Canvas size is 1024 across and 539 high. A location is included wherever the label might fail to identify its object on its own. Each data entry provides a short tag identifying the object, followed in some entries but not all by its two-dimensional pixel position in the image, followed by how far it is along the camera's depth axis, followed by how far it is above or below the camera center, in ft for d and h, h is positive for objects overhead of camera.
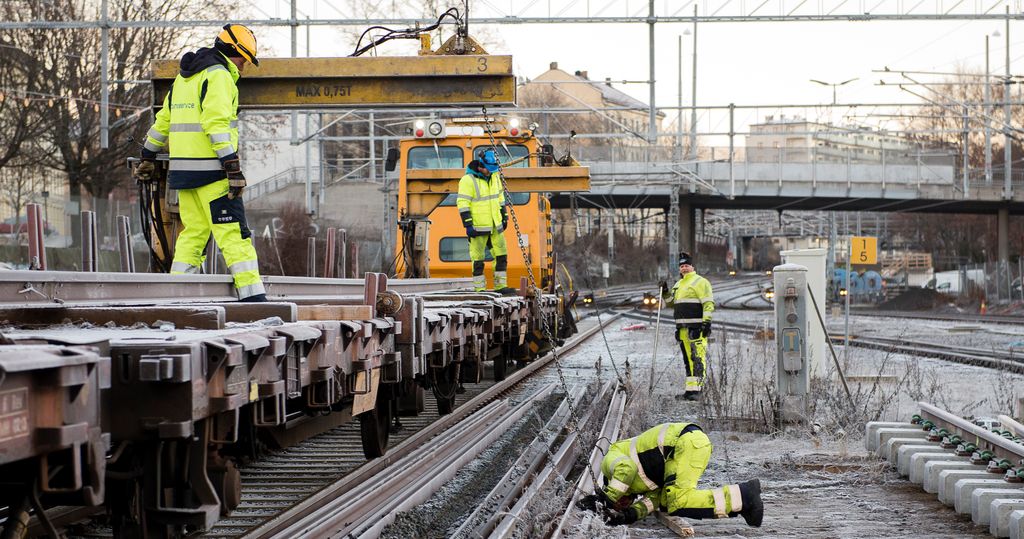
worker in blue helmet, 85.20 +0.03
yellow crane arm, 64.85 +3.42
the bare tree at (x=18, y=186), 209.87 +1.98
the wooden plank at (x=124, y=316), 29.99 -1.43
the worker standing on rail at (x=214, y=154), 45.98 +1.02
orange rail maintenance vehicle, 94.94 +0.53
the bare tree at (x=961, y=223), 405.39 -4.40
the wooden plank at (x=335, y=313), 36.91 -1.78
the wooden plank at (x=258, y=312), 33.68 -1.55
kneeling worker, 41.88 -5.15
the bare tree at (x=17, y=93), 193.57 +9.51
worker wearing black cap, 80.38 -4.24
